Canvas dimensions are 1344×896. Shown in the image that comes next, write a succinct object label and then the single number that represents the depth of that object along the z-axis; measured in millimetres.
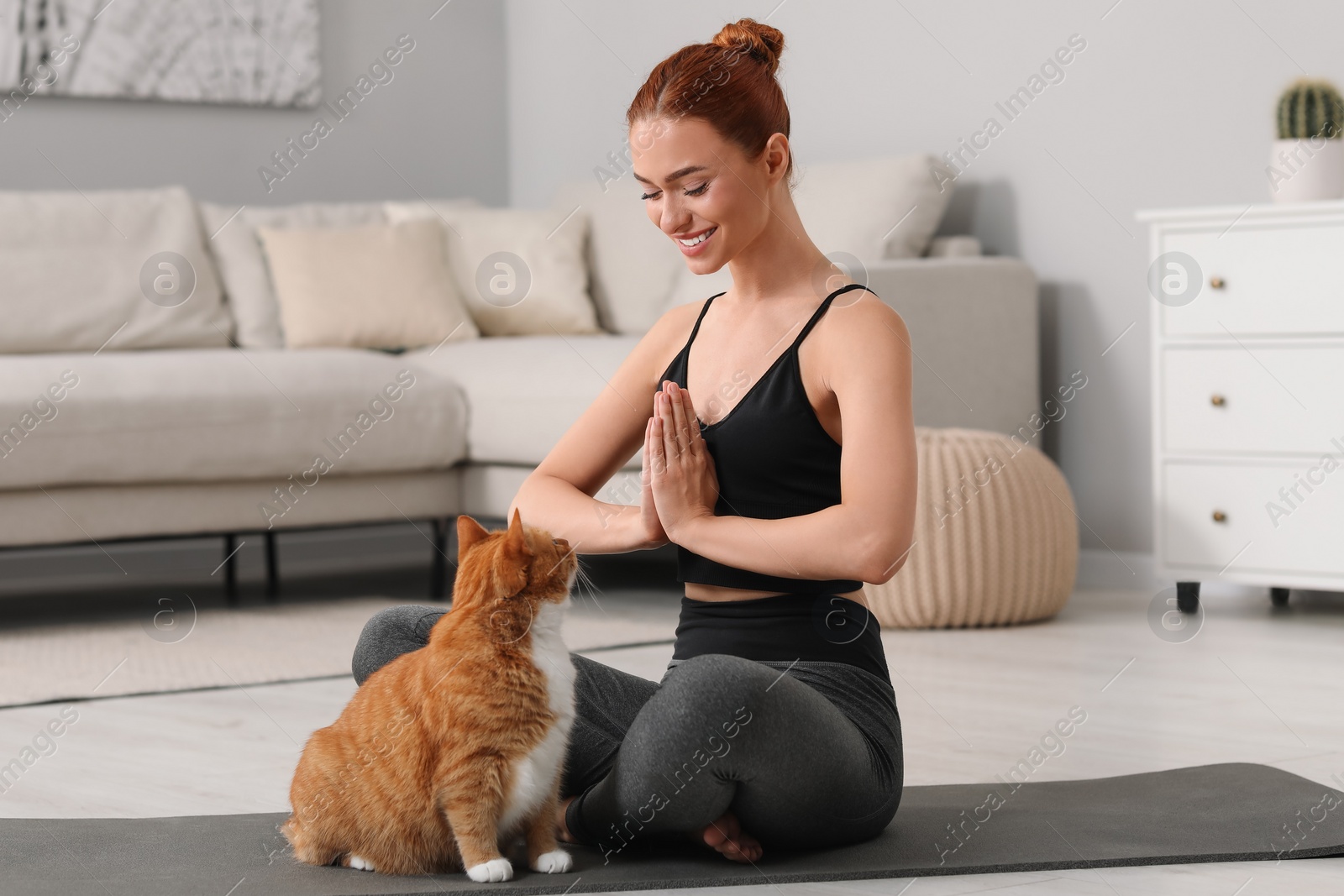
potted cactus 3211
